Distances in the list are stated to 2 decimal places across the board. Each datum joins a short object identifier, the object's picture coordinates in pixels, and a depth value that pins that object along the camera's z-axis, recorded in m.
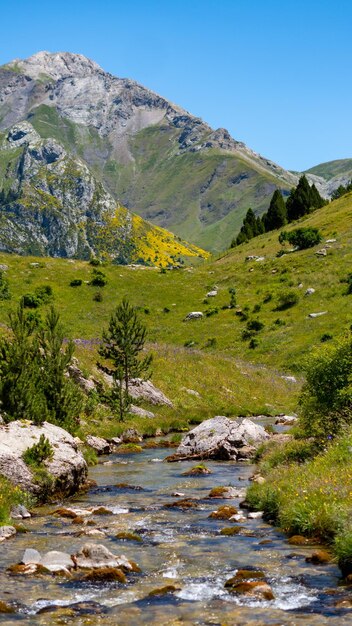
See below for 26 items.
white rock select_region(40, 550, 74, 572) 14.68
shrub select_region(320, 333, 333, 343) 75.09
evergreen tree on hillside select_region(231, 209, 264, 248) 142.38
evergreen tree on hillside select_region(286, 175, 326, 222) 135.88
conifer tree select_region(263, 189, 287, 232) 135.00
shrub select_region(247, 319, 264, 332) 85.06
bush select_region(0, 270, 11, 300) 85.94
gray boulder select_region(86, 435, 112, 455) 36.25
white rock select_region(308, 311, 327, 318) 83.66
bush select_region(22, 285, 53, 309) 84.94
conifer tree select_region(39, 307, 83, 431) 30.33
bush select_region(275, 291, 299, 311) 90.00
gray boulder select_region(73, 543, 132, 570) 14.89
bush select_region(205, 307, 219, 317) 92.83
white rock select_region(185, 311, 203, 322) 92.31
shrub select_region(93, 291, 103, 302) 95.69
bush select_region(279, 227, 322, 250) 110.18
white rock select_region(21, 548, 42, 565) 15.08
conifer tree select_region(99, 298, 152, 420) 45.91
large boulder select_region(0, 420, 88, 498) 22.61
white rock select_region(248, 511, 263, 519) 20.69
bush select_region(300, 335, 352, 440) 26.78
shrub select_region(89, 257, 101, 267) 111.62
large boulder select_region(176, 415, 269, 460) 34.84
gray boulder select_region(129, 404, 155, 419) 47.35
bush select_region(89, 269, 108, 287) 101.00
